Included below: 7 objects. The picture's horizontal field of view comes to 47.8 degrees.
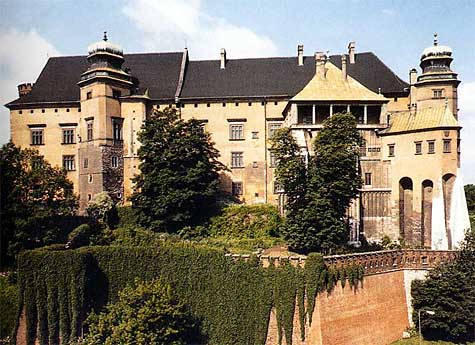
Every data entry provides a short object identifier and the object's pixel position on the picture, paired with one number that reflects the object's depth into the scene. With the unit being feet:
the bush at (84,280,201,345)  85.30
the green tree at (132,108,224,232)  115.34
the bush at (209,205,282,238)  115.34
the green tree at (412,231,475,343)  93.45
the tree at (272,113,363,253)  98.68
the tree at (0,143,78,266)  98.87
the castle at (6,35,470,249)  113.60
